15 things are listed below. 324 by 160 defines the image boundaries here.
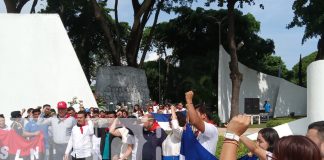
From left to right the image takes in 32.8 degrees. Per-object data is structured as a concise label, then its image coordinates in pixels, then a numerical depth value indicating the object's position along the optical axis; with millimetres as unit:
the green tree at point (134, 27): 26800
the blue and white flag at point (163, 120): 9663
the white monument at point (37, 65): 14875
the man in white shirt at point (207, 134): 5383
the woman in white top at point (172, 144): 8073
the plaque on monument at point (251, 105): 28098
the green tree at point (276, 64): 57906
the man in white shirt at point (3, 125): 9980
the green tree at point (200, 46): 38681
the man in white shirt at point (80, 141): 8961
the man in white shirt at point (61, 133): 9555
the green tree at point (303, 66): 67225
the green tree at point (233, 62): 27016
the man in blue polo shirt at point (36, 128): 9769
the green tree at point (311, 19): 27781
